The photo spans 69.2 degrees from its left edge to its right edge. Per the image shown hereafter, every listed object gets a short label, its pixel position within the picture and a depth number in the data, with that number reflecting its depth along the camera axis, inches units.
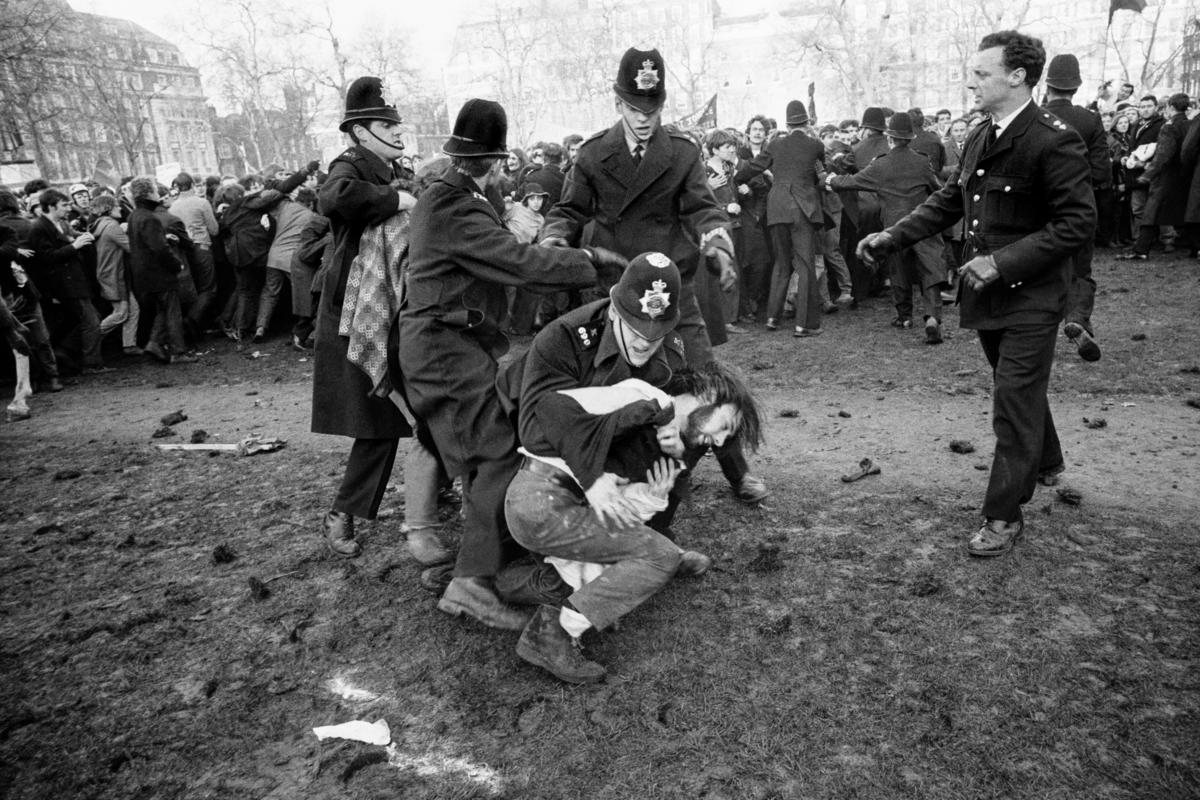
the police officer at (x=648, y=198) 181.5
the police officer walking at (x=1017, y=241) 148.9
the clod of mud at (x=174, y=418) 300.8
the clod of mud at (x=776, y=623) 138.9
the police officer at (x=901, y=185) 354.0
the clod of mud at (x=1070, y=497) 176.2
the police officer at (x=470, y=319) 144.1
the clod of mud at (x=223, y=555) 181.8
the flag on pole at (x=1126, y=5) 625.2
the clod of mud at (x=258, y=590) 163.9
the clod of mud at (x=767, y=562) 159.5
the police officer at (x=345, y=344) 165.2
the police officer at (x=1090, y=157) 271.4
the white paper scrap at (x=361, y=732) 119.4
